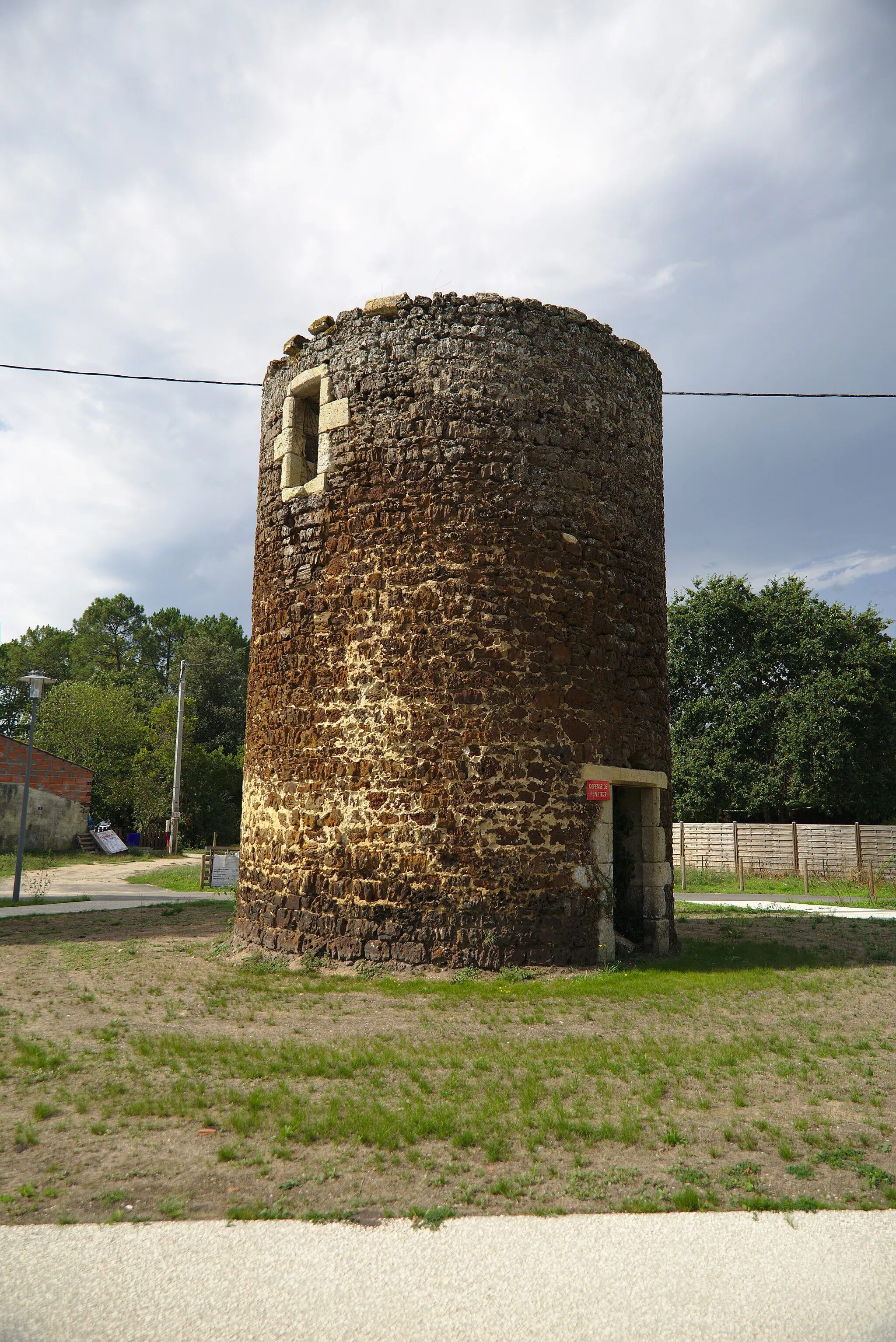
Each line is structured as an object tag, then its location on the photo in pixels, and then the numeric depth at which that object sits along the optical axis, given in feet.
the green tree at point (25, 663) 156.87
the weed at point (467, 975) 25.68
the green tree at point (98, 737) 125.49
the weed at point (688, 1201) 11.26
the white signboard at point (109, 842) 100.07
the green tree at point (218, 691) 149.28
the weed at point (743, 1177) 11.94
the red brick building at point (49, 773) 87.61
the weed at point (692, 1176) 12.09
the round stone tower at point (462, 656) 27.09
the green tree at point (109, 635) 182.60
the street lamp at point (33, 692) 48.88
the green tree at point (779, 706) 90.89
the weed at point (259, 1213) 10.87
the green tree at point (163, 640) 189.88
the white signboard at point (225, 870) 63.41
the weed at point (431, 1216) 10.75
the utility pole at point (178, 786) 100.94
